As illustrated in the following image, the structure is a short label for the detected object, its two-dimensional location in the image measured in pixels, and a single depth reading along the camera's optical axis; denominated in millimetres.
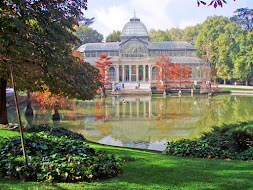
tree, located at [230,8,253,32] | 55006
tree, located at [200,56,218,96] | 39534
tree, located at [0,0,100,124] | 8594
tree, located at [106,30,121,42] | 74875
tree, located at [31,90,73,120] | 20136
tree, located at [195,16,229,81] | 56500
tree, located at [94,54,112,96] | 43406
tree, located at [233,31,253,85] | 49228
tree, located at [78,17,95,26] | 71131
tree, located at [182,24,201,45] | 72250
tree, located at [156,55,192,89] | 43938
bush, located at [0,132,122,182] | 5176
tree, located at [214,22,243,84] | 52625
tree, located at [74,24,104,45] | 77000
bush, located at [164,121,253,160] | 8625
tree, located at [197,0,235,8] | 5045
